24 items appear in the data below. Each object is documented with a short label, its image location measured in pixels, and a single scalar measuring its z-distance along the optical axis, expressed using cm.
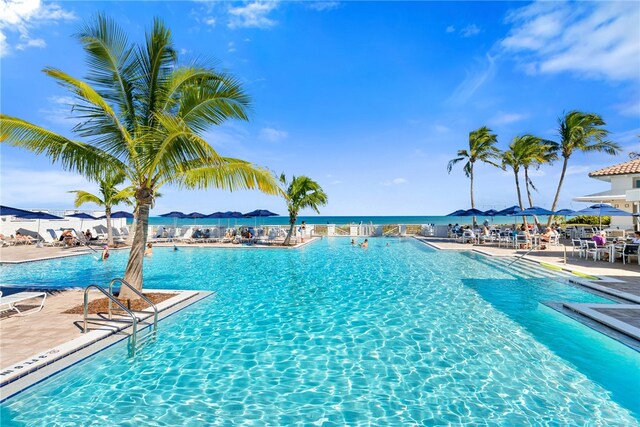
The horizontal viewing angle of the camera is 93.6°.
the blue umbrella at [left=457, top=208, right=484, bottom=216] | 2248
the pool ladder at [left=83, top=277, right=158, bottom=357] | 469
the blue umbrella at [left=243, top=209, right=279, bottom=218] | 2264
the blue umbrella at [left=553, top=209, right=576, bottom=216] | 1686
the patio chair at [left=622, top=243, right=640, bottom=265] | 1200
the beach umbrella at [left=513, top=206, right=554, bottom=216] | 1738
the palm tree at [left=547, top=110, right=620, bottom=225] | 2011
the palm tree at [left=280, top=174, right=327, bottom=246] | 2022
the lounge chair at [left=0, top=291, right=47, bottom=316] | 570
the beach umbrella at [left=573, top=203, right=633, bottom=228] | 1379
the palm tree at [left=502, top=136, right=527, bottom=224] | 2223
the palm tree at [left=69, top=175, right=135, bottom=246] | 1792
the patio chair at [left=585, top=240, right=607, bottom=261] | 1292
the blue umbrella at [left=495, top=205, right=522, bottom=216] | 2068
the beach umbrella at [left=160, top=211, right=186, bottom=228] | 2322
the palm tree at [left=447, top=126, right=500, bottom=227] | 2575
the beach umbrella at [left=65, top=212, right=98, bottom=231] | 2035
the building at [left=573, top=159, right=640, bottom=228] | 1778
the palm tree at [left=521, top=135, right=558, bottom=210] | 2178
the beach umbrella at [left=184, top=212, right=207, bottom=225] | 2367
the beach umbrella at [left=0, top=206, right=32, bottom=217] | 1148
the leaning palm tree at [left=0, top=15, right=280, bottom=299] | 620
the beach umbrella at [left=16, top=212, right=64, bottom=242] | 1231
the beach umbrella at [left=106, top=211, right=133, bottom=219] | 2092
